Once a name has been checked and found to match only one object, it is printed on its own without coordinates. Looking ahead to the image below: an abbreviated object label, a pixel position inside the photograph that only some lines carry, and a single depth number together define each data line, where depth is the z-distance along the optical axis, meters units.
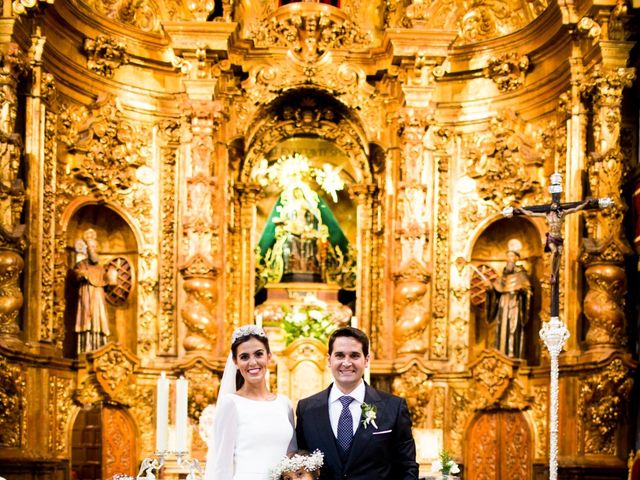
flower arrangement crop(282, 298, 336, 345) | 16.09
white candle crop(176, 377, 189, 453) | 8.20
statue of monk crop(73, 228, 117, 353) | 15.45
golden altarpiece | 13.88
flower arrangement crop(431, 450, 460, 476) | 11.09
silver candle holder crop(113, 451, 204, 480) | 7.76
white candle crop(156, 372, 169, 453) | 7.87
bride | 5.85
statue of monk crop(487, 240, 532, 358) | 15.74
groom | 5.52
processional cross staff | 9.52
